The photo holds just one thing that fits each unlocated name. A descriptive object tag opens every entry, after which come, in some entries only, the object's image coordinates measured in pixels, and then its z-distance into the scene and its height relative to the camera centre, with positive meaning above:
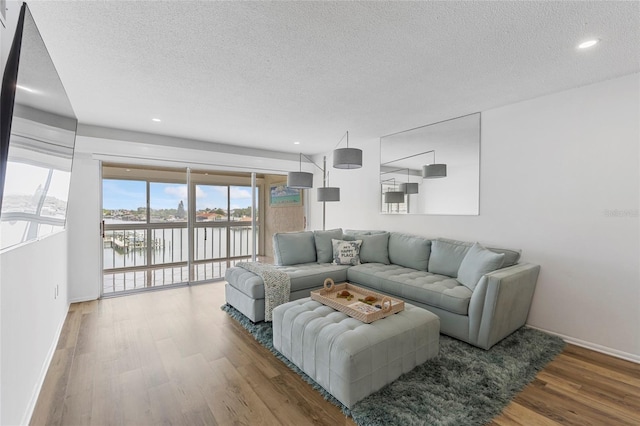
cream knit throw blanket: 3.16 -0.86
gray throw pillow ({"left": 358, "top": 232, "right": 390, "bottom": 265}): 4.25 -0.56
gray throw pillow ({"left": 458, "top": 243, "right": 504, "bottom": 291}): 2.77 -0.52
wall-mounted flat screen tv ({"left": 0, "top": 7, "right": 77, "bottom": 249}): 1.35 +0.35
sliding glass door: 5.10 -0.33
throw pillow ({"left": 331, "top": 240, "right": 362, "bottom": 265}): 4.18 -0.61
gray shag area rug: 1.77 -1.25
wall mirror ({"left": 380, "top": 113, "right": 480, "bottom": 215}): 3.63 +0.63
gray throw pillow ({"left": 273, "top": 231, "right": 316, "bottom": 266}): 4.12 -0.55
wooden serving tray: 2.24 -0.81
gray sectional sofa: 2.62 -0.77
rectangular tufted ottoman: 1.88 -0.98
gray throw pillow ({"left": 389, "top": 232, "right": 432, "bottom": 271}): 3.79 -0.53
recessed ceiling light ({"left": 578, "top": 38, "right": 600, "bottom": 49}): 2.03 +1.23
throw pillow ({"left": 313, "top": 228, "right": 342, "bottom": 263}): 4.32 -0.51
